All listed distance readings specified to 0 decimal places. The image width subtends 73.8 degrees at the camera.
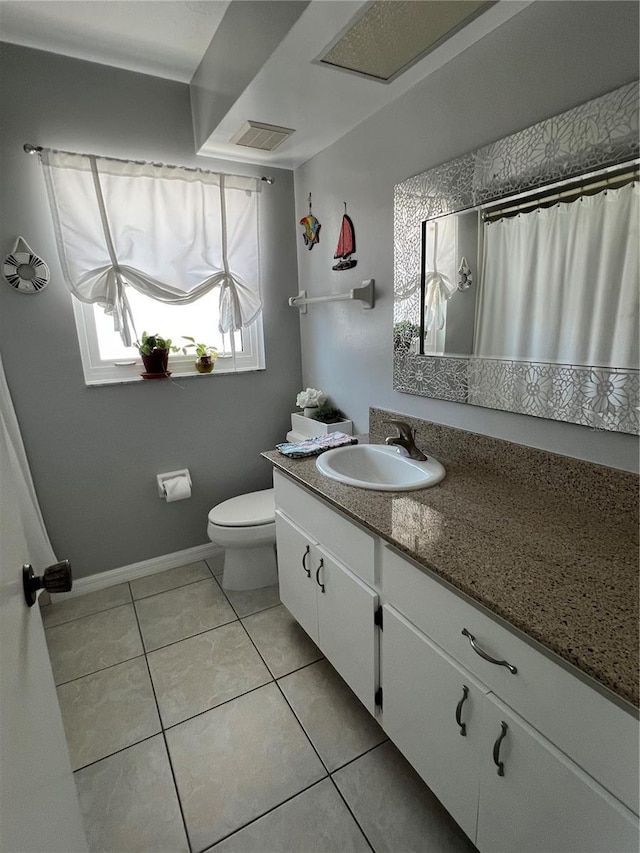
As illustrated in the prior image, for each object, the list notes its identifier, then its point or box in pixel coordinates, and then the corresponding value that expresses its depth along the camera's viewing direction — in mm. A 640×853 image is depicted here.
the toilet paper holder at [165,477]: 2309
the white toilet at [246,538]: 2094
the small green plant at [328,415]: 2252
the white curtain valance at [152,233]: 1898
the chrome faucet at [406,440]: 1615
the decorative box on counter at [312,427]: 2176
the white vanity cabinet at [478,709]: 717
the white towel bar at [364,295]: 1874
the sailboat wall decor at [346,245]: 1954
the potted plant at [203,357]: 2330
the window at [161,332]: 2119
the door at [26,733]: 558
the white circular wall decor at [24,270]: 1819
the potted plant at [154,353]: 2150
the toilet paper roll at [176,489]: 2287
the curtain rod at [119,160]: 1771
